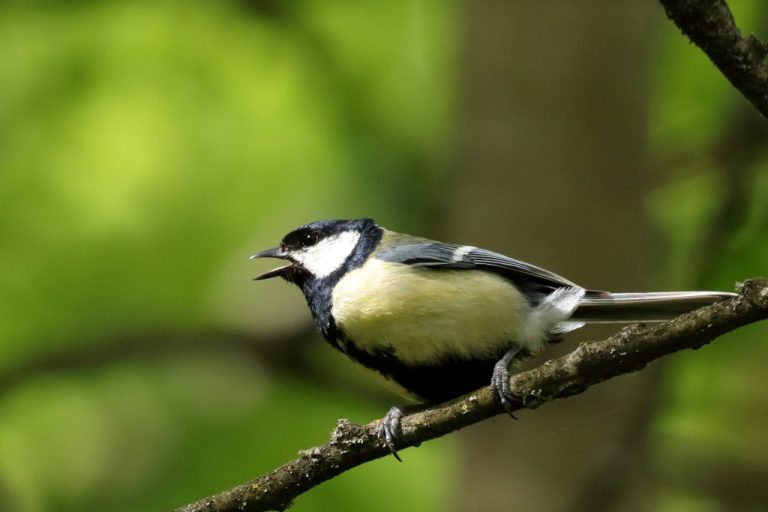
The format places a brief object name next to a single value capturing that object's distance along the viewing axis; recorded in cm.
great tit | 333
